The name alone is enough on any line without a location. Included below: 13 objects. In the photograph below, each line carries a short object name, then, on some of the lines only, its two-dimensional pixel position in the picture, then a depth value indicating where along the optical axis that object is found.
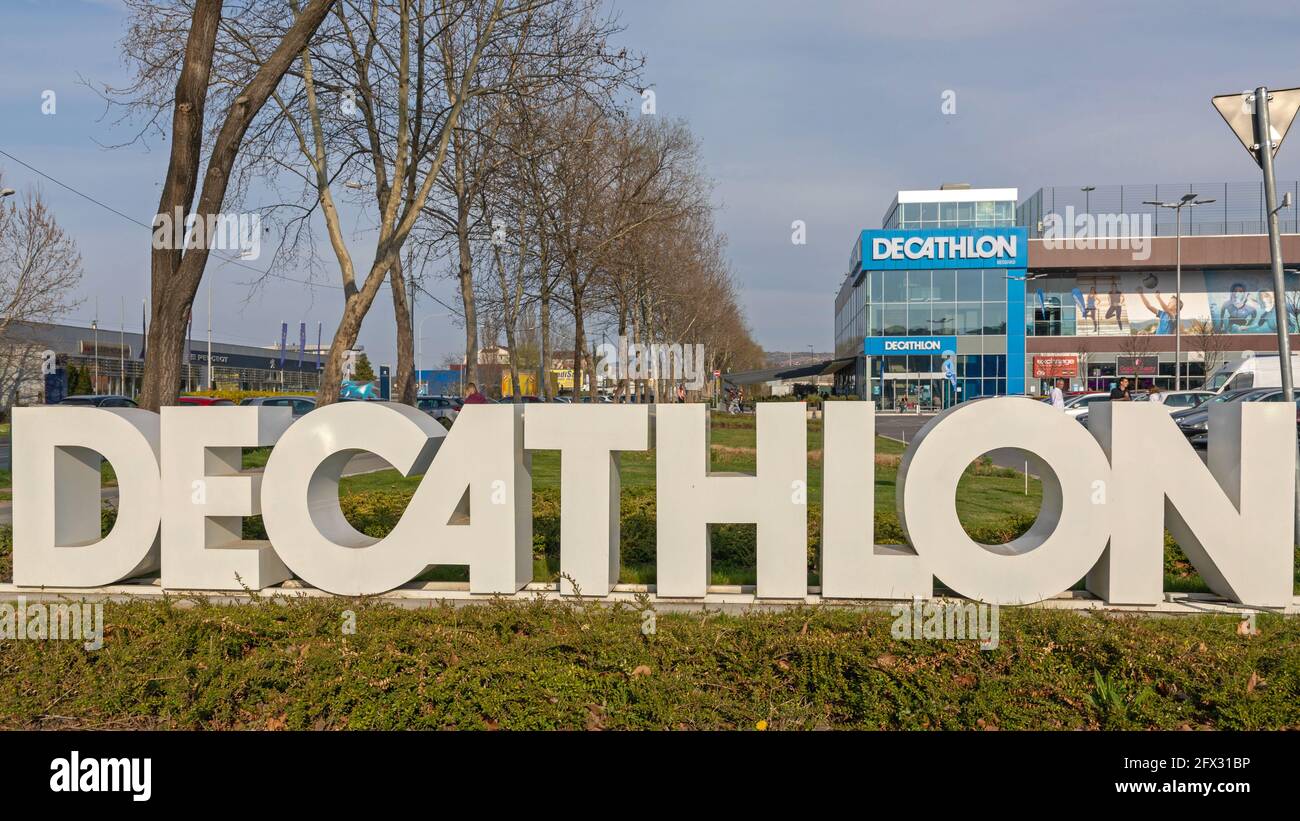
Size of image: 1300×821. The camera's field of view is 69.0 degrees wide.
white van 34.12
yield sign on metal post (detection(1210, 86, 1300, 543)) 8.91
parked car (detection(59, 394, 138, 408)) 27.91
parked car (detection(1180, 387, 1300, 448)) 23.91
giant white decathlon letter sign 6.97
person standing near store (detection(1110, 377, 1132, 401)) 25.00
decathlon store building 53.25
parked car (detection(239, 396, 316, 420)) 28.78
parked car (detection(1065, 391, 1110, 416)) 30.92
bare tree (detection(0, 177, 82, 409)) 29.16
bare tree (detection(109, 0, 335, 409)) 9.96
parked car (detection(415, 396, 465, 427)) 30.51
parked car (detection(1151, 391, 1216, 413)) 31.81
